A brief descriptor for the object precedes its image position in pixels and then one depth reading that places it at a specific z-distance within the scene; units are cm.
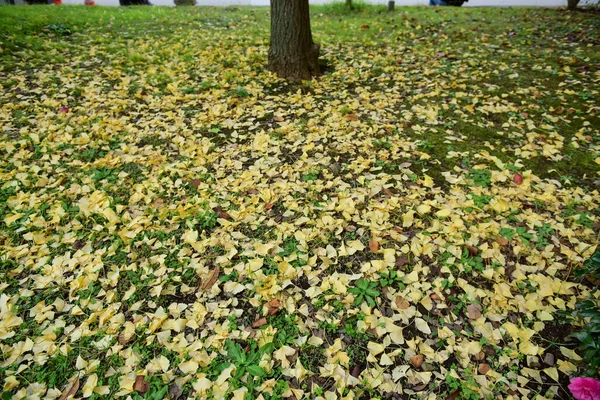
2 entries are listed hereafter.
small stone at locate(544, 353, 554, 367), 202
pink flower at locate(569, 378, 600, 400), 157
